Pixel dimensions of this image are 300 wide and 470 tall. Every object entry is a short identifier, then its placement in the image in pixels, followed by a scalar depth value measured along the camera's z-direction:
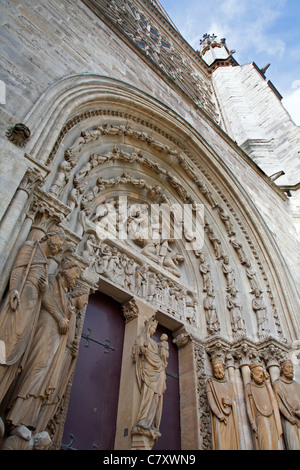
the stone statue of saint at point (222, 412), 4.26
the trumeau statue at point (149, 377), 3.53
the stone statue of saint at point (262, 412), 4.29
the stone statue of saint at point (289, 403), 4.39
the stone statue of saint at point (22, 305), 2.21
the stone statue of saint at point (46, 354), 2.26
